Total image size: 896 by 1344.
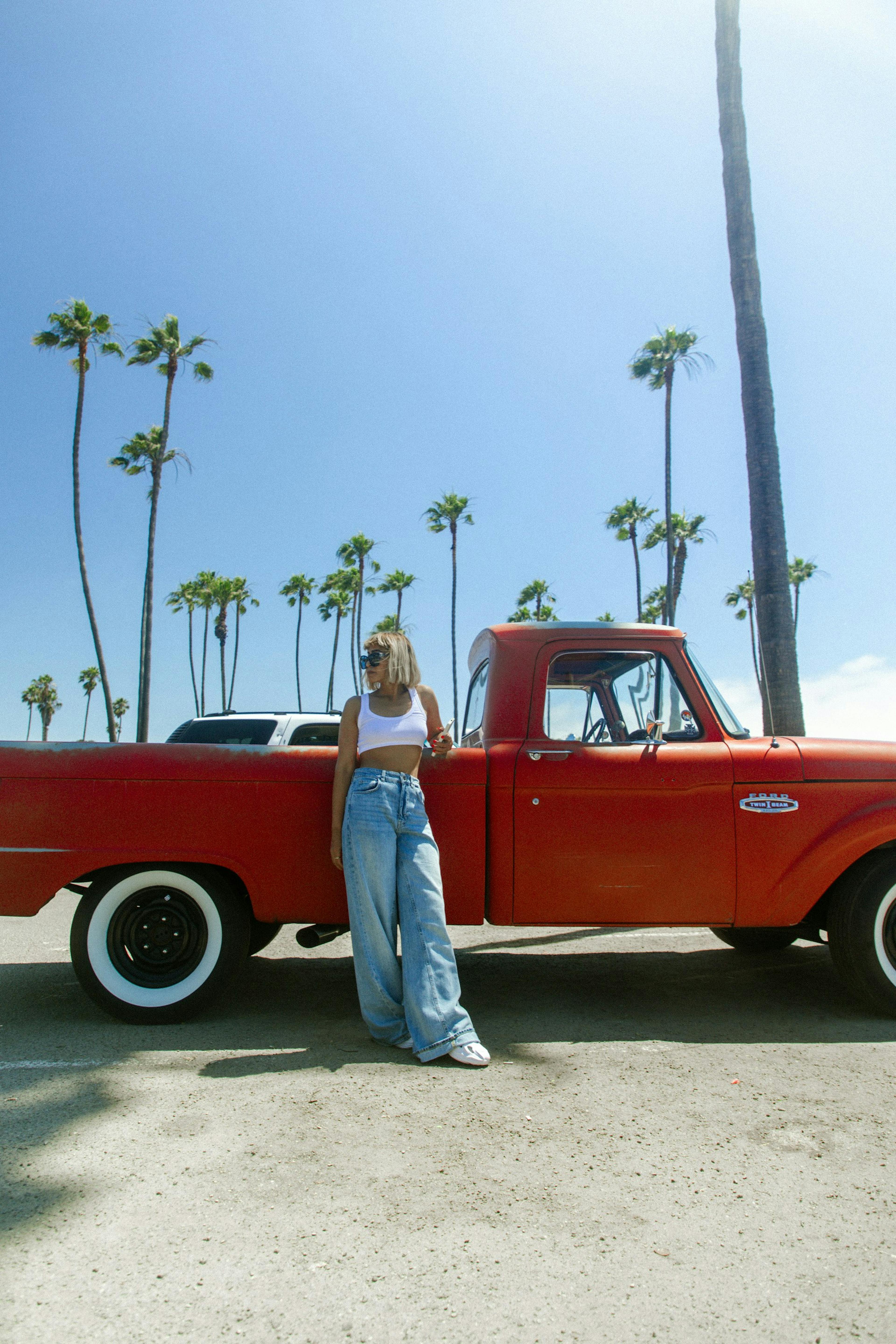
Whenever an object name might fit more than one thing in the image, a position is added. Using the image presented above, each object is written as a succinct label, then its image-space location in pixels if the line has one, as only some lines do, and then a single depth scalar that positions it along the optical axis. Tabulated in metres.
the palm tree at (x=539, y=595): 52.31
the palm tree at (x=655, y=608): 46.19
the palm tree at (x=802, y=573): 46.25
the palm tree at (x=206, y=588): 52.06
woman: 3.64
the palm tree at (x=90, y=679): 91.56
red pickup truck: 3.96
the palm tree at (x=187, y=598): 54.66
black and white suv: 7.88
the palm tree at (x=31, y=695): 93.69
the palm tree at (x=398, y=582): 54.38
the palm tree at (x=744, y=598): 46.69
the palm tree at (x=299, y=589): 59.56
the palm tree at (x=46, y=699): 93.31
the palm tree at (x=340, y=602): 57.91
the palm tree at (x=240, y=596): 52.78
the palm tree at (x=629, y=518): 39.56
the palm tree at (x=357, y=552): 51.31
